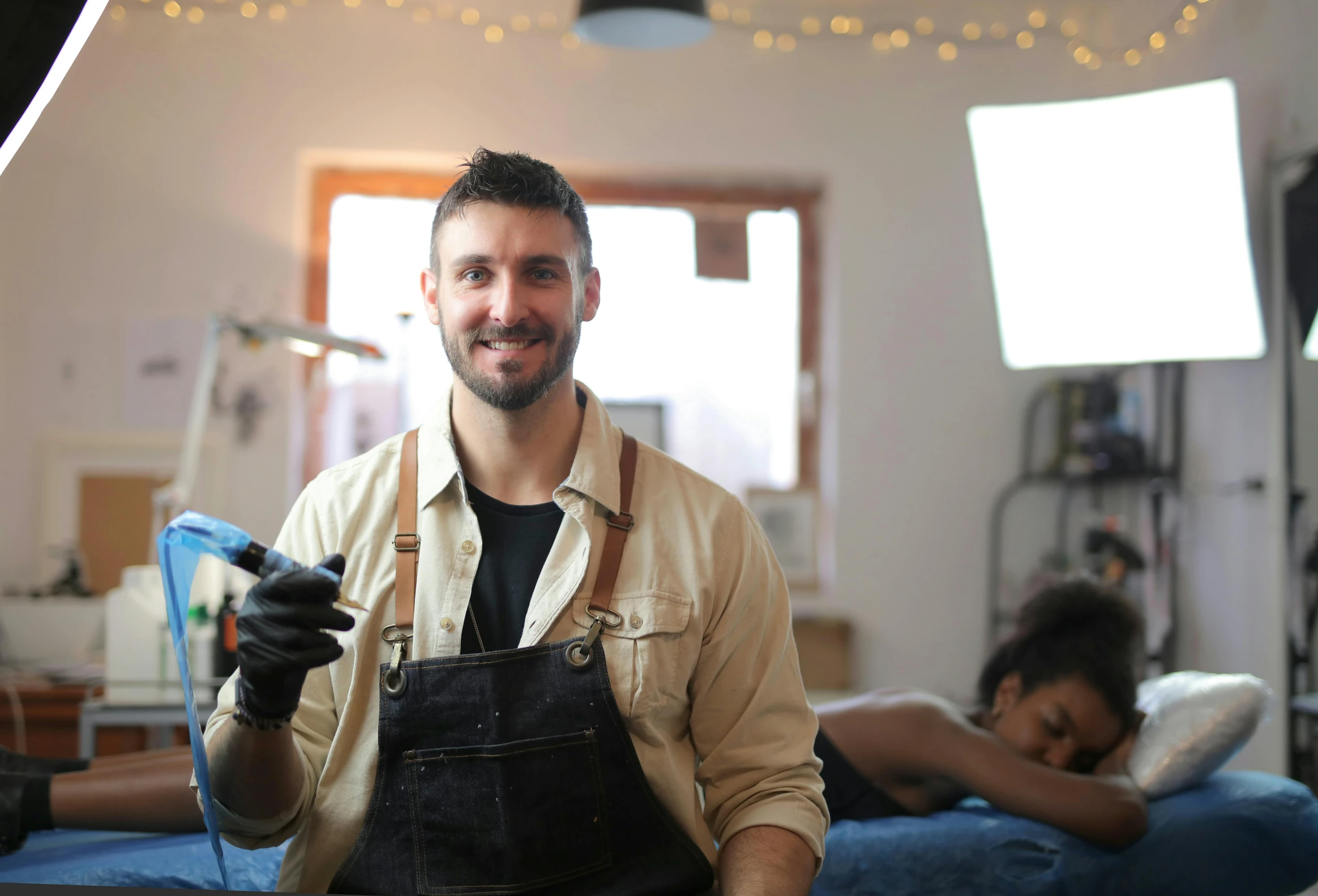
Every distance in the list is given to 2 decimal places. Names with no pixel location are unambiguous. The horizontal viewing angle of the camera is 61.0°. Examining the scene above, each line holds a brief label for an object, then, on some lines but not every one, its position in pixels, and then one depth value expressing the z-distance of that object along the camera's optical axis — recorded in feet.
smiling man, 4.42
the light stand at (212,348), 9.98
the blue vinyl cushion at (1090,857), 6.63
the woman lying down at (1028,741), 6.95
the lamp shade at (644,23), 10.30
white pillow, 7.23
